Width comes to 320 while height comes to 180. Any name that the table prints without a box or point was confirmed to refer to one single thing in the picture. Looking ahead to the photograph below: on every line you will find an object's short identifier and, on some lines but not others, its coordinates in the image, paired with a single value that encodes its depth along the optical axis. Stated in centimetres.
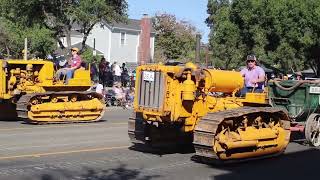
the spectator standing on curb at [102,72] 2922
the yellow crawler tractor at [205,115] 1066
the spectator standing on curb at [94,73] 3034
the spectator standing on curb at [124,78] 3274
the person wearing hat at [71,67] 1791
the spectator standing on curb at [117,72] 3534
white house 5981
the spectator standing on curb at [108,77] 2978
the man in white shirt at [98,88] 2429
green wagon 1359
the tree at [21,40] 3934
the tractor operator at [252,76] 1289
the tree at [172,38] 6638
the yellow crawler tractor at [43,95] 1664
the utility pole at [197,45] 2229
